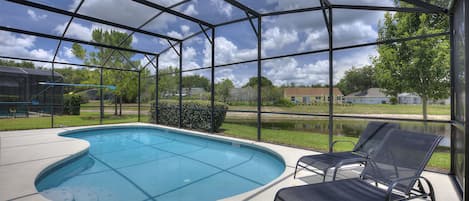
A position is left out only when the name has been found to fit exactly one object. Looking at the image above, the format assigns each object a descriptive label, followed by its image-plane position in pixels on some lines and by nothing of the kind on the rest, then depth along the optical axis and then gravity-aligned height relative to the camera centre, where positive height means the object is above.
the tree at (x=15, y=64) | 9.61 +1.63
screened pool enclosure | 4.95 +1.55
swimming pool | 3.53 -1.46
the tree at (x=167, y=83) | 10.32 +0.81
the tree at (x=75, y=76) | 12.95 +1.43
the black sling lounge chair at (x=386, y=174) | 1.92 -0.80
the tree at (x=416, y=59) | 6.75 +1.33
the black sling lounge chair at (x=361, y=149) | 3.15 -0.78
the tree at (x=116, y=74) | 13.22 +1.58
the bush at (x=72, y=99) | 13.74 +0.02
